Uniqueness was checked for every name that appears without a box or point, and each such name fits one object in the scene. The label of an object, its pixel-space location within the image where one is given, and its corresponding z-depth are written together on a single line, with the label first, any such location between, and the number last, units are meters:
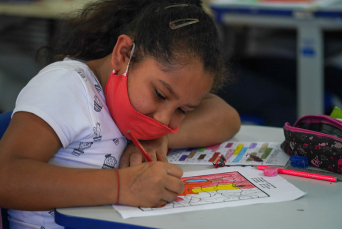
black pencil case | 1.77
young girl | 1.63
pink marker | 1.75
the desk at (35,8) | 4.05
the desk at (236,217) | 1.59
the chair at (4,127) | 1.78
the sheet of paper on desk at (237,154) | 1.84
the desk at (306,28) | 3.23
